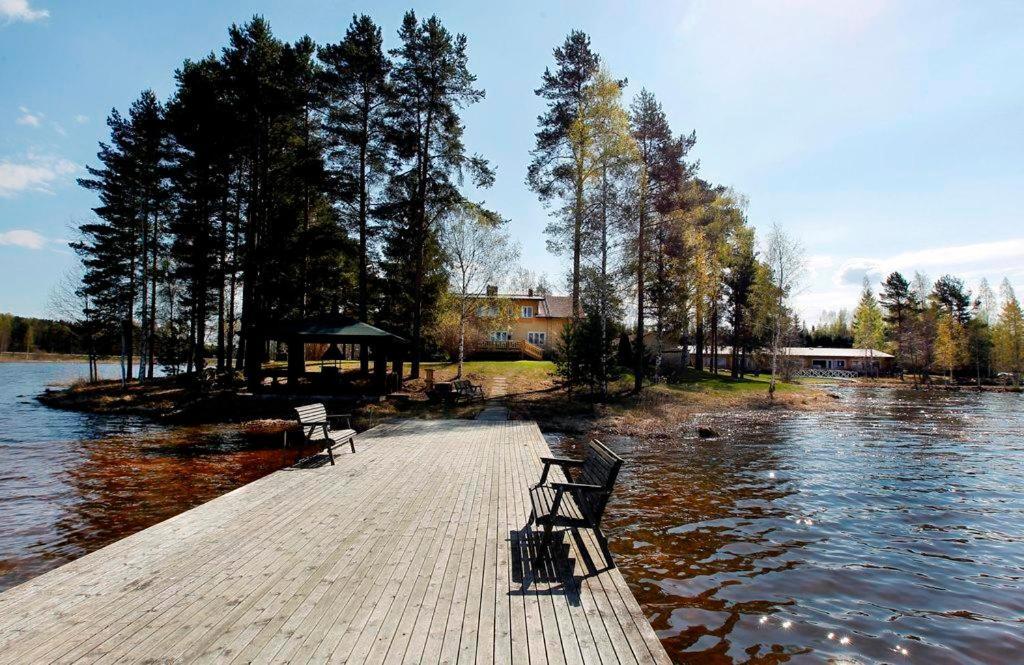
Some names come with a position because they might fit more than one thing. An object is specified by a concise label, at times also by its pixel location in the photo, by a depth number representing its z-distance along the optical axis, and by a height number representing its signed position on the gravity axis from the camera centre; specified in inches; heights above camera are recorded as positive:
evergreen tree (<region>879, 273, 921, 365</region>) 2496.9 +232.4
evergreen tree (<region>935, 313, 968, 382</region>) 2073.1 +32.8
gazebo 853.8 +15.9
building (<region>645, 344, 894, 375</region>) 2424.0 -47.2
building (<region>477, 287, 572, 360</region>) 1601.9 +65.5
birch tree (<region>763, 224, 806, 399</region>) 1337.4 +207.3
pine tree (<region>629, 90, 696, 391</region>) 1050.7 +298.8
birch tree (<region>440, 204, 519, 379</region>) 1178.6 +212.6
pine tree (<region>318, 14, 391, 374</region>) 909.2 +416.2
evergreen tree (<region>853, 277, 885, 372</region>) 2726.4 +155.2
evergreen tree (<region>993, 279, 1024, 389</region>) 2073.1 +51.6
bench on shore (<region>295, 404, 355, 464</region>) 422.1 -65.2
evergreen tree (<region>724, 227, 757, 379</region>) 1619.1 +217.9
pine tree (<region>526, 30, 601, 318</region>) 1015.6 +404.9
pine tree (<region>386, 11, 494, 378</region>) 925.8 +403.2
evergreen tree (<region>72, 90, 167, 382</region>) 1106.1 +257.3
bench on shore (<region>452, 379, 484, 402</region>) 884.0 -75.6
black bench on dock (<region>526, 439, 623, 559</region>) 213.2 -68.8
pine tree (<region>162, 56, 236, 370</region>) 894.4 +295.1
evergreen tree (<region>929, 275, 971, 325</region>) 2425.0 +247.2
